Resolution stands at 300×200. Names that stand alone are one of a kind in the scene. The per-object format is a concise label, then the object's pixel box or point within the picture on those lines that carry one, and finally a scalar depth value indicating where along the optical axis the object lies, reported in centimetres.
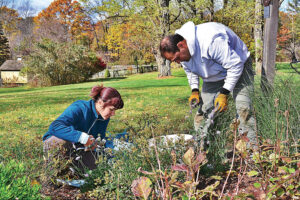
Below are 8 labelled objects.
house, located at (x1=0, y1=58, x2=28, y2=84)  3072
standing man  269
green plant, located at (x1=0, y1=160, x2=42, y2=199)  135
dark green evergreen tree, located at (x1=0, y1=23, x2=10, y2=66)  3731
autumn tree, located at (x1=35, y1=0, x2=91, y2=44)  4105
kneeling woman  267
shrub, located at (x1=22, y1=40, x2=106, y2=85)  2170
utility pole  347
